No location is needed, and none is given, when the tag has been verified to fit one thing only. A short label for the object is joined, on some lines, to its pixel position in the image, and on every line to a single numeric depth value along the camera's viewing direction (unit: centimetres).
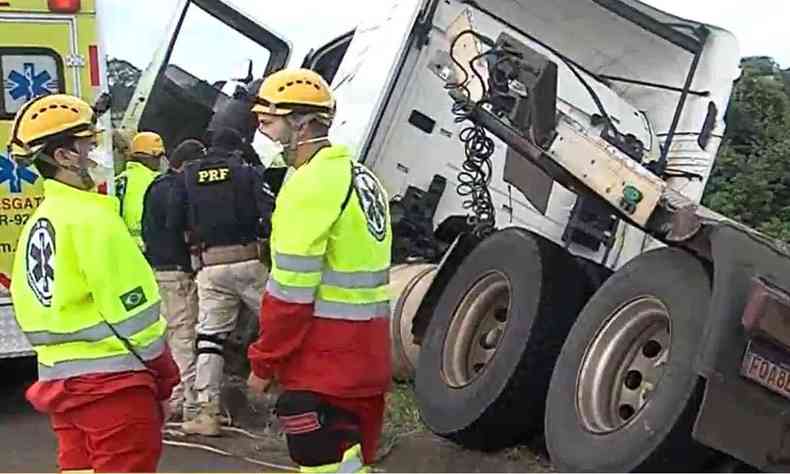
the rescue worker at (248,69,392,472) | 424
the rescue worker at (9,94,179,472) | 409
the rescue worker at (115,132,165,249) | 823
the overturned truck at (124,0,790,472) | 524
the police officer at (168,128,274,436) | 733
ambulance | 767
